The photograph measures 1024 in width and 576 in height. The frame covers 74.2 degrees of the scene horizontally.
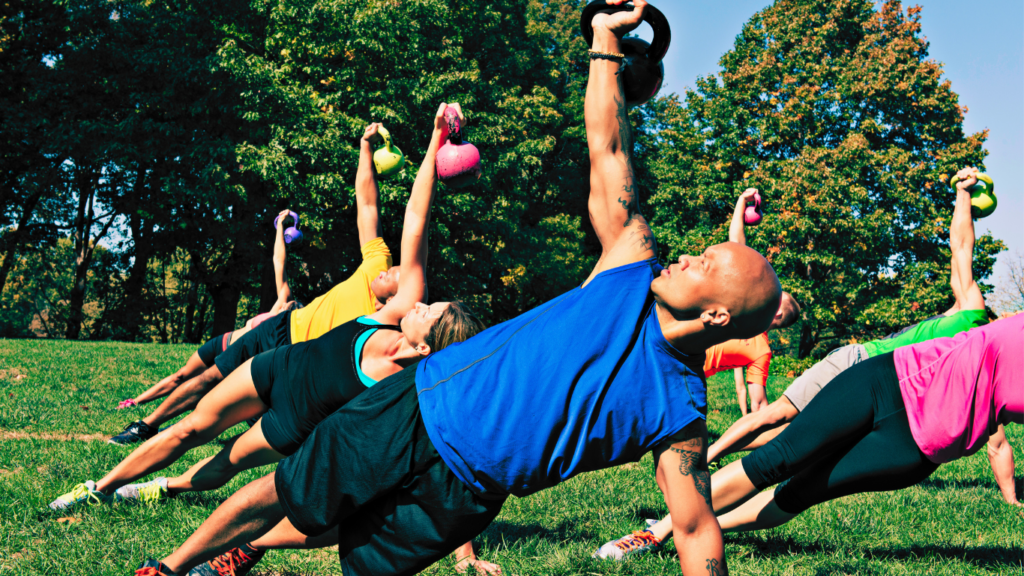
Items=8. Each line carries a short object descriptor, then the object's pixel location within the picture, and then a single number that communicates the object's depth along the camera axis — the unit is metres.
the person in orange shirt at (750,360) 6.28
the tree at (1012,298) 27.69
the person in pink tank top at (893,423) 3.13
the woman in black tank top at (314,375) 3.18
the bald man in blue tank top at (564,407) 2.15
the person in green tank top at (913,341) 4.89
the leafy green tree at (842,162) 23.72
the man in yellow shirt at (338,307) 5.07
